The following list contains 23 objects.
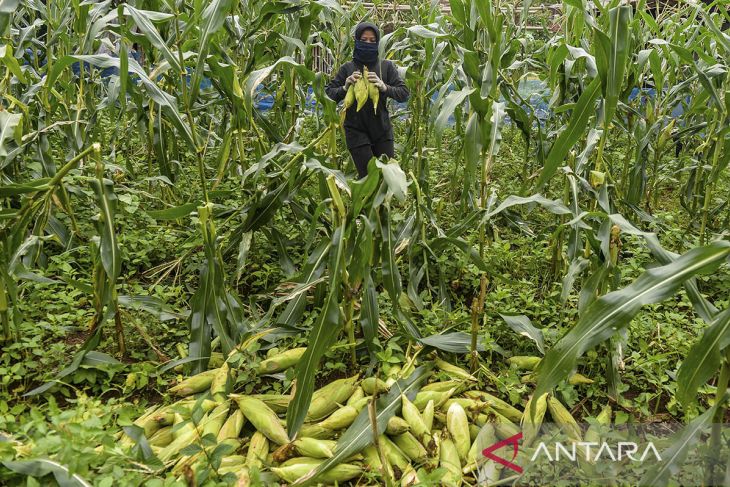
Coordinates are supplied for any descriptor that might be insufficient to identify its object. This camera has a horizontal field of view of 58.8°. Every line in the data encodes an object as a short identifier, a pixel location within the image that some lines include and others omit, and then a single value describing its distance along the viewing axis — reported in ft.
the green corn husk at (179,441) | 7.77
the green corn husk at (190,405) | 8.72
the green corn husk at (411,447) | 8.14
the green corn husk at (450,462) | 7.63
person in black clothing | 14.96
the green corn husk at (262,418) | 8.22
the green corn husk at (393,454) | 8.04
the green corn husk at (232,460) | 7.91
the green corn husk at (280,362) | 9.70
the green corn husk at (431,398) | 8.91
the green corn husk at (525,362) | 9.89
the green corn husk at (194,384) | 9.32
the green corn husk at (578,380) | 9.53
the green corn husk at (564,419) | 8.43
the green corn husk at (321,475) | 7.68
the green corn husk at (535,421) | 8.36
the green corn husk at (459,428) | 8.23
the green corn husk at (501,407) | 8.90
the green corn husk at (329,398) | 8.82
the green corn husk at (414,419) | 8.32
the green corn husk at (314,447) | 7.93
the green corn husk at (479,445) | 7.97
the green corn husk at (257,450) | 7.90
